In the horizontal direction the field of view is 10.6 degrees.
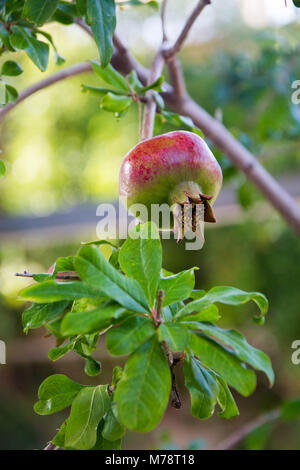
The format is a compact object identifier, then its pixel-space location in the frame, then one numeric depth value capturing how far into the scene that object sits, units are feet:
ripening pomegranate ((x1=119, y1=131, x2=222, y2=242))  3.03
